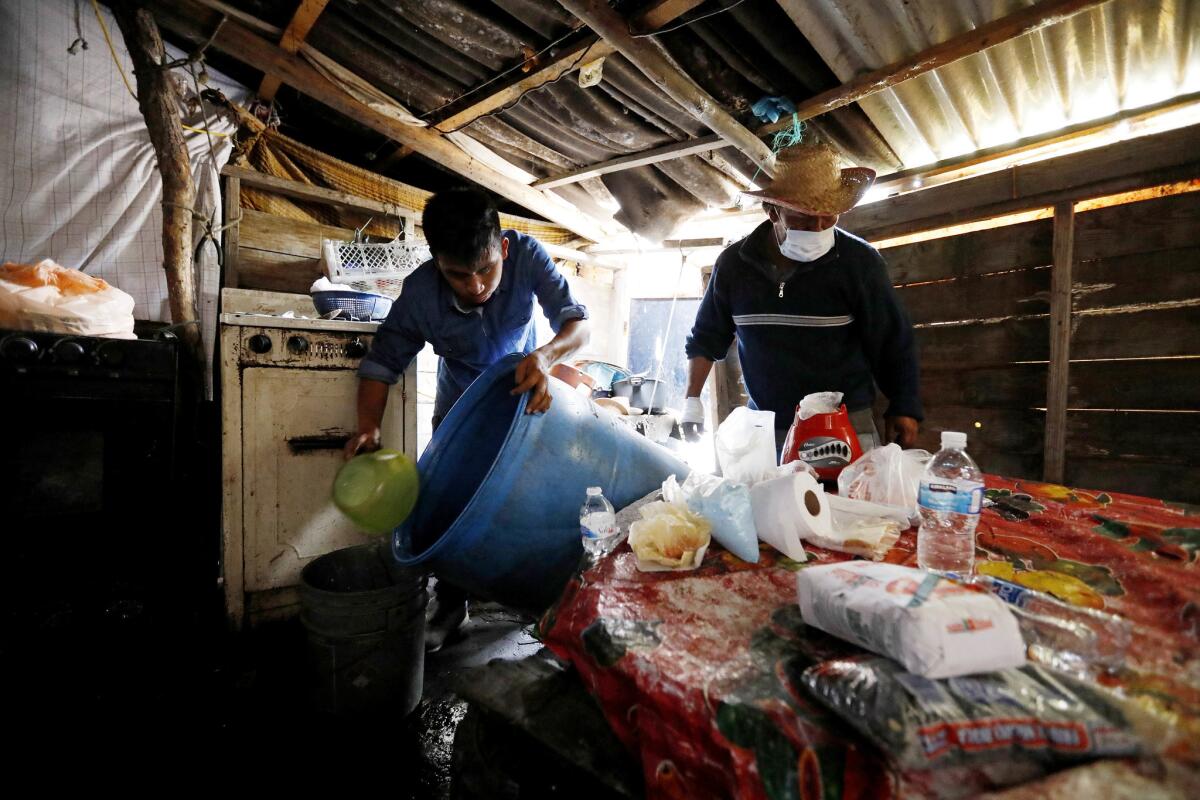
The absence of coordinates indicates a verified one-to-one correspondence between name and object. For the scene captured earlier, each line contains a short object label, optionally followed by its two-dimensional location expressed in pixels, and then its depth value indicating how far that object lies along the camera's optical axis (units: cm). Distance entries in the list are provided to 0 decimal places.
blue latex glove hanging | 282
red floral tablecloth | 54
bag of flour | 58
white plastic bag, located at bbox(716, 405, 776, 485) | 146
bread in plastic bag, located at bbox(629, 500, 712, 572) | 102
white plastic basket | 367
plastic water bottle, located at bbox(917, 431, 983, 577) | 100
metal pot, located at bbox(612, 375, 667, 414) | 483
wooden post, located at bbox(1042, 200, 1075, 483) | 285
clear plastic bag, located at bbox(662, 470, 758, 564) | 107
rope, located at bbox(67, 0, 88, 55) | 280
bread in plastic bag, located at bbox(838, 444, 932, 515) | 135
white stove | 209
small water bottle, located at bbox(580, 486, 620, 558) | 121
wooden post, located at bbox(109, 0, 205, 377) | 274
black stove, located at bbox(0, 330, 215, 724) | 161
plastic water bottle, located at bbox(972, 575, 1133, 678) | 64
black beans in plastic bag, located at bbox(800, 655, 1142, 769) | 50
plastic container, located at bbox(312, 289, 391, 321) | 291
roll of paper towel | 108
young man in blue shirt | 198
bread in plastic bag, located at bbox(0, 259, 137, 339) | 171
